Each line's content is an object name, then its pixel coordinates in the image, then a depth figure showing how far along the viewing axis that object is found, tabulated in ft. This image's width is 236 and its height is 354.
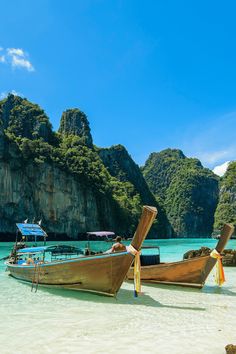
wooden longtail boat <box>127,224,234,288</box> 44.21
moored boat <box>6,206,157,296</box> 33.94
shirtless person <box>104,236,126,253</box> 39.22
